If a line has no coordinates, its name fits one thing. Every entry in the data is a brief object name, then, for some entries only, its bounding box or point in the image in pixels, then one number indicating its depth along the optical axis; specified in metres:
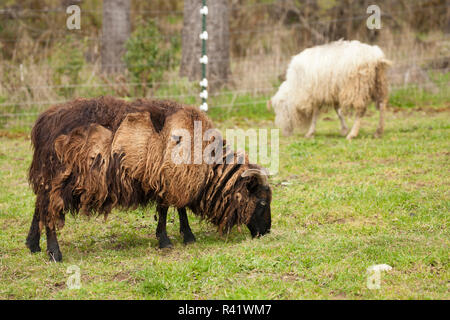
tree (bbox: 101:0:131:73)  13.59
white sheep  9.36
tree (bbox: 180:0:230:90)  12.52
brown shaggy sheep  5.17
